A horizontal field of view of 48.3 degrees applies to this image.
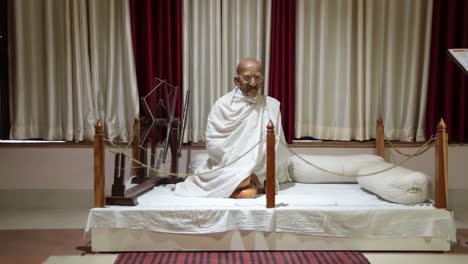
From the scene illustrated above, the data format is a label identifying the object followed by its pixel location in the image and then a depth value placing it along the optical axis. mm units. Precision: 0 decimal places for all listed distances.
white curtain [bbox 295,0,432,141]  5328
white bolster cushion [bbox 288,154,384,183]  4914
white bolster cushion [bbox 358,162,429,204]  4000
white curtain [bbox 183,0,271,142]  5328
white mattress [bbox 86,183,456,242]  3842
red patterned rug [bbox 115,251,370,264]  3672
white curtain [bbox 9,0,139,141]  5281
